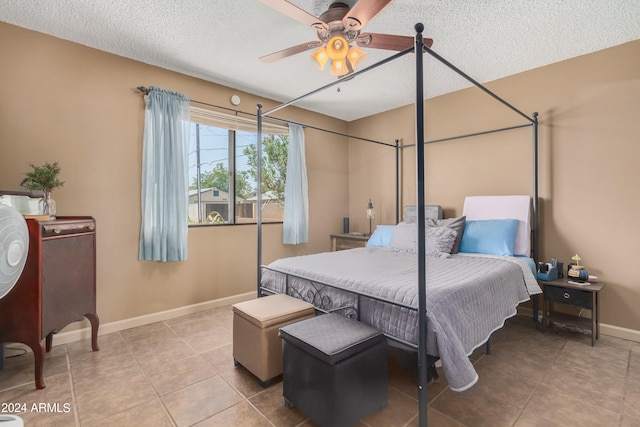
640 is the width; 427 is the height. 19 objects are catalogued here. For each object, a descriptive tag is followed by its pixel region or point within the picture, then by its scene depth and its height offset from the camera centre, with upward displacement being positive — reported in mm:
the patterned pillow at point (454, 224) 2938 -124
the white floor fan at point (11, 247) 1099 -128
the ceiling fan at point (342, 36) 1723 +1161
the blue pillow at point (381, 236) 3521 -283
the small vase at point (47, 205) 2206 +60
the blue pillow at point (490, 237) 2812 -237
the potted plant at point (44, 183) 2227 +227
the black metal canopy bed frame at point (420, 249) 1478 -180
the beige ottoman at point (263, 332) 1869 -760
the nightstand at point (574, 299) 2447 -736
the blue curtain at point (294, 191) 4039 +293
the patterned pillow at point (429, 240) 2846 -271
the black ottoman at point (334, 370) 1415 -788
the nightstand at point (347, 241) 4181 -406
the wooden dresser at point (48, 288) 1919 -507
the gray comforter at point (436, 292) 1526 -520
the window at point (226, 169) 3453 +542
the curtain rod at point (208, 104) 2928 +1217
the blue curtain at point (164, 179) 2924 +340
